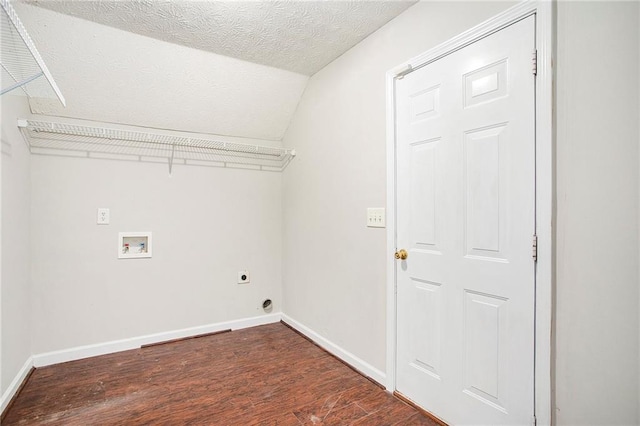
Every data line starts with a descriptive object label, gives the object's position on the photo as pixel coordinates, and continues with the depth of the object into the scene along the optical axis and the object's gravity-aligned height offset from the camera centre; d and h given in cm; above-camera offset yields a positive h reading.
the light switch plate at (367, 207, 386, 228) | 207 -4
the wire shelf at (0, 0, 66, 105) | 127 +72
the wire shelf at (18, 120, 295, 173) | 237 +55
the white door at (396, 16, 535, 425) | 138 -10
